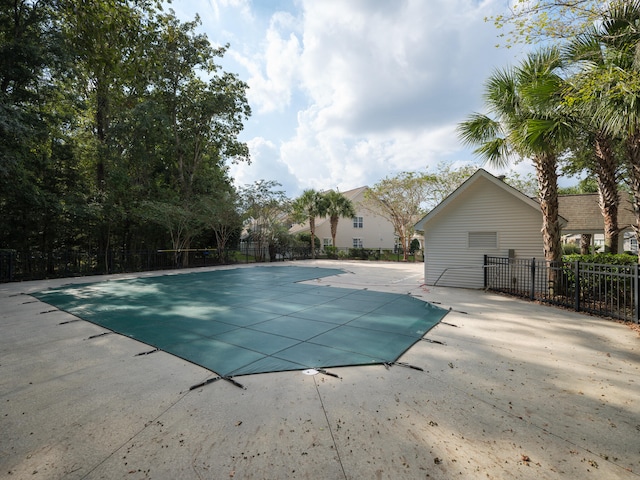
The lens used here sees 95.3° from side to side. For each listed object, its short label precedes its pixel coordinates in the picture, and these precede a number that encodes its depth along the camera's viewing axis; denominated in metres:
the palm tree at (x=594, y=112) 5.55
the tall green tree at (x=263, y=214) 19.97
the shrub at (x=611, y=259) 7.46
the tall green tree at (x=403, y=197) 24.02
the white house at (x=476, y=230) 10.08
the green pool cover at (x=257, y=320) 4.21
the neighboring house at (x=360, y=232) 33.00
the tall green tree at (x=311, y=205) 26.51
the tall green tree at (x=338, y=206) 26.59
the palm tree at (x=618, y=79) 5.00
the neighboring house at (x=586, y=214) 15.52
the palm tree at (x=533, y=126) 7.15
